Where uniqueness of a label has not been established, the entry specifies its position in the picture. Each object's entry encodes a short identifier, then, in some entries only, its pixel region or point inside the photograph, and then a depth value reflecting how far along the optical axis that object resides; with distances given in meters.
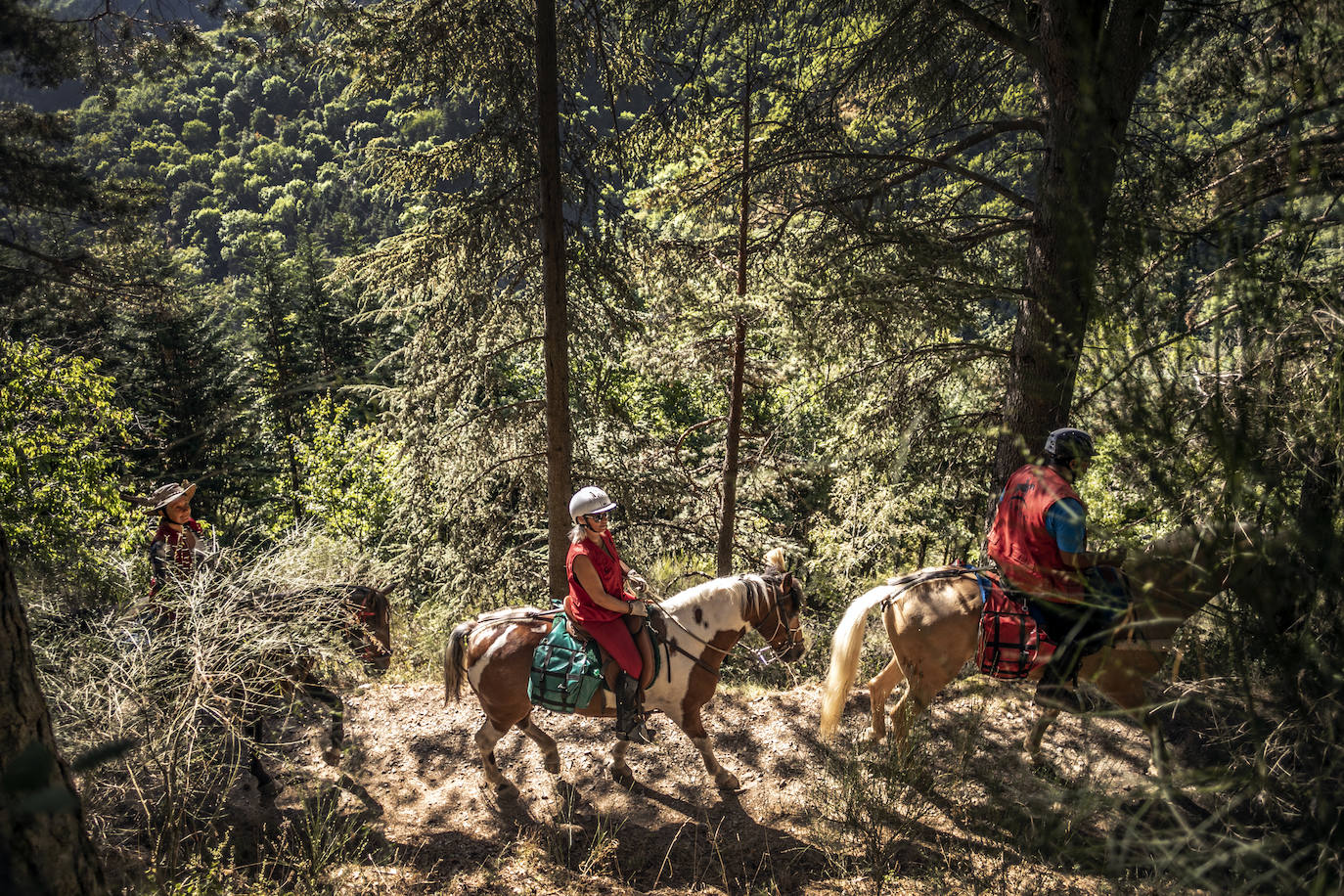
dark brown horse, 5.77
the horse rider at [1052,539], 4.66
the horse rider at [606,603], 5.24
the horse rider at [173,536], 5.89
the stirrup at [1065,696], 5.39
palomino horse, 5.49
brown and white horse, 5.68
